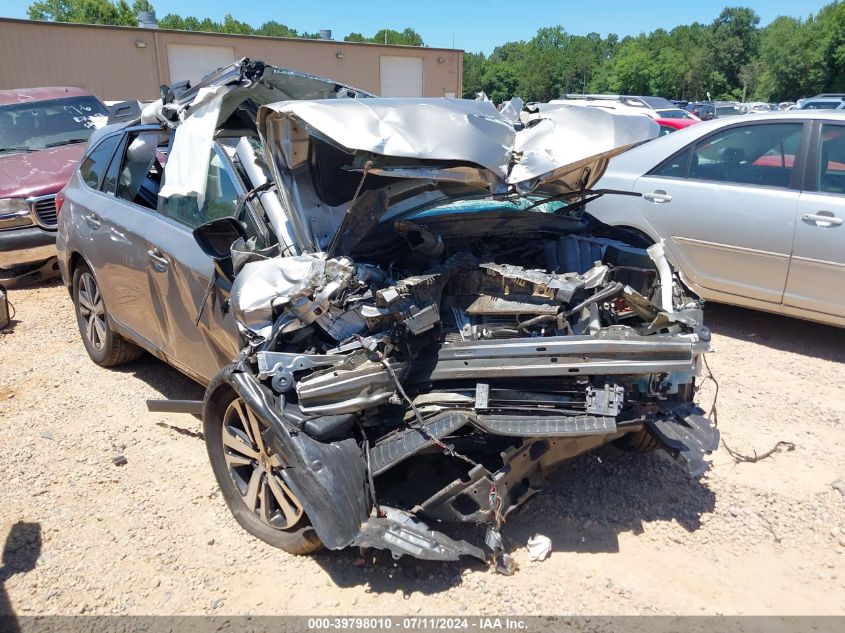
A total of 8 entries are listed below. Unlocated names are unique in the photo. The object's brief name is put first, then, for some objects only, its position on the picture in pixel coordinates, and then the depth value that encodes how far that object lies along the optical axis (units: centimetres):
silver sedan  485
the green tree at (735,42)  7294
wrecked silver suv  270
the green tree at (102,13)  5791
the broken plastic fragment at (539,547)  294
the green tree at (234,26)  7506
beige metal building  2412
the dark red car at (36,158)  737
